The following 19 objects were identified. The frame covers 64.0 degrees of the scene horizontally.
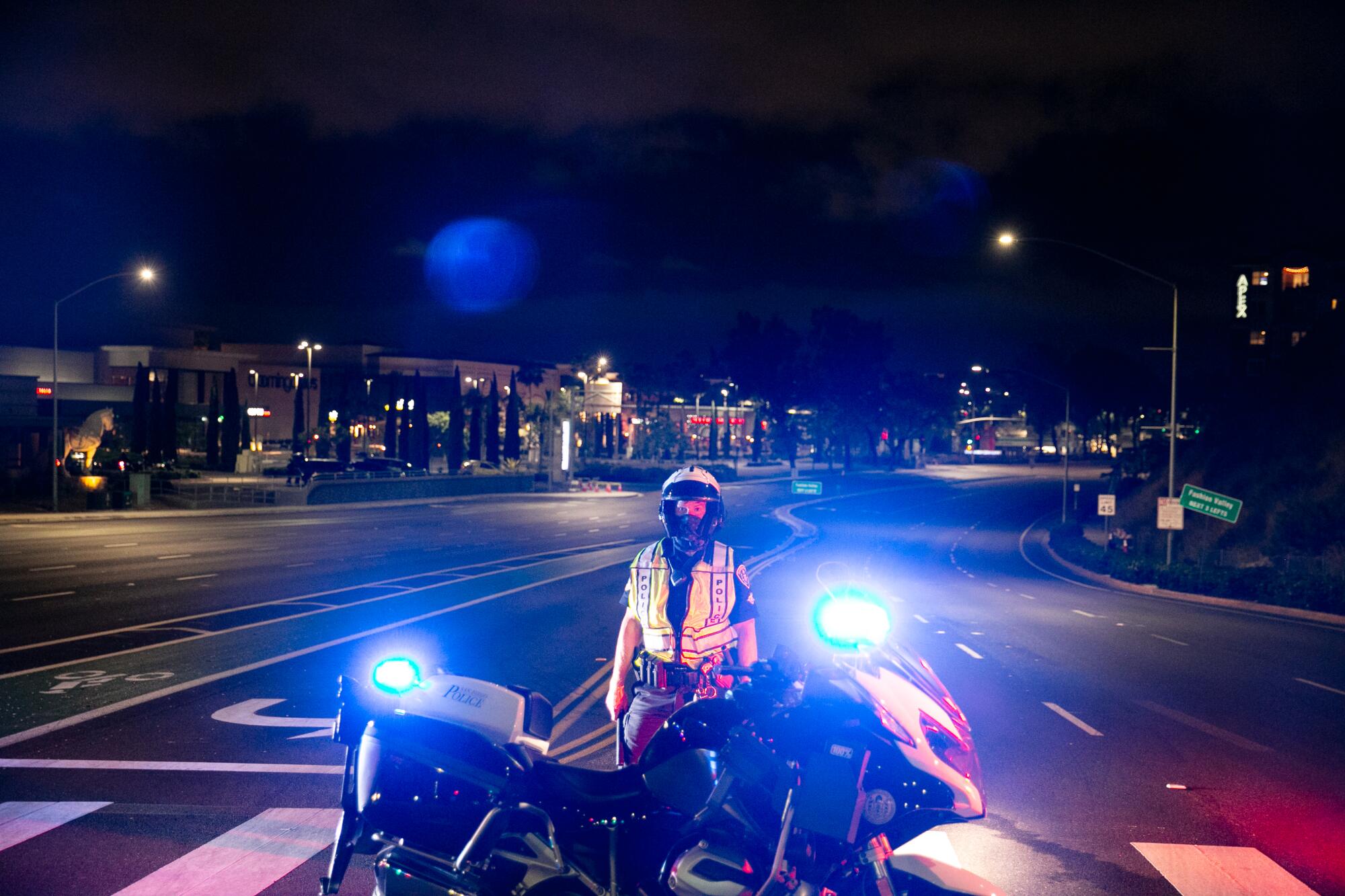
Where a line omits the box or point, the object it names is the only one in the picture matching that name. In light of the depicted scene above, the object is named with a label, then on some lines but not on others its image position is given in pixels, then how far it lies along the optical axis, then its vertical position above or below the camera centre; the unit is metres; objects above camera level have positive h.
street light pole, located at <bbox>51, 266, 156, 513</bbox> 38.84 +1.03
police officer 5.18 -0.83
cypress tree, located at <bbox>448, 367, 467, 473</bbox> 87.38 -0.41
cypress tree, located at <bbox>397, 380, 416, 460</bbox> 100.75 -0.55
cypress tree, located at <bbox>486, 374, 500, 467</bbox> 98.69 +0.34
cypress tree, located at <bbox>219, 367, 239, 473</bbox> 76.12 -0.73
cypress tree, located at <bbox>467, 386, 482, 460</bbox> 96.44 -0.42
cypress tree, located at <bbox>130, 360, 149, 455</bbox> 71.56 +0.87
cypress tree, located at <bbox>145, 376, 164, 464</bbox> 71.06 +0.18
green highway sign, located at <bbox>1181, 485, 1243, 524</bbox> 30.25 -1.73
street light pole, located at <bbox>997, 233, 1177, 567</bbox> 26.91 +0.74
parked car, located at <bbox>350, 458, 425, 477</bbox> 68.56 -2.26
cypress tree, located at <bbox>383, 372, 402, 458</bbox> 101.31 +0.20
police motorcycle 3.31 -1.20
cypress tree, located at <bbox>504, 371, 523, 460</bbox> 102.12 +0.31
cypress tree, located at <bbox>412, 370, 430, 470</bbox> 100.94 +0.45
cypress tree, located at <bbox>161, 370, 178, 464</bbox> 72.62 +0.61
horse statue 66.81 -0.36
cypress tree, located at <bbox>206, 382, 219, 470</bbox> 79.56 -0.65
